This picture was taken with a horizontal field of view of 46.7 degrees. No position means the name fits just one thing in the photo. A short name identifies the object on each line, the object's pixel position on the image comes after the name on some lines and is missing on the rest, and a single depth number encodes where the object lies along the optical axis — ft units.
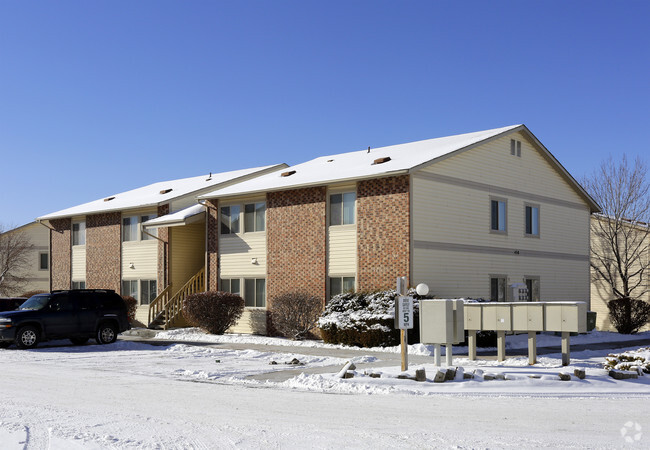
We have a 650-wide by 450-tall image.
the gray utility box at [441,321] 50.62
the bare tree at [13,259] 173.99
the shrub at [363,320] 71.67
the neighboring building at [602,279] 124.16
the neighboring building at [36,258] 176.04
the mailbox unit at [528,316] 54.13
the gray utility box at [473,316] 57.21
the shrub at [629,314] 98.63
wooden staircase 100.89
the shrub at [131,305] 106.52
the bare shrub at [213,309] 89.81
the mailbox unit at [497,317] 55.77
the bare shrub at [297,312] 82.53
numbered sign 48.52
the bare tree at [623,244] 123.44
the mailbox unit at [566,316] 52.03
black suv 73.10
